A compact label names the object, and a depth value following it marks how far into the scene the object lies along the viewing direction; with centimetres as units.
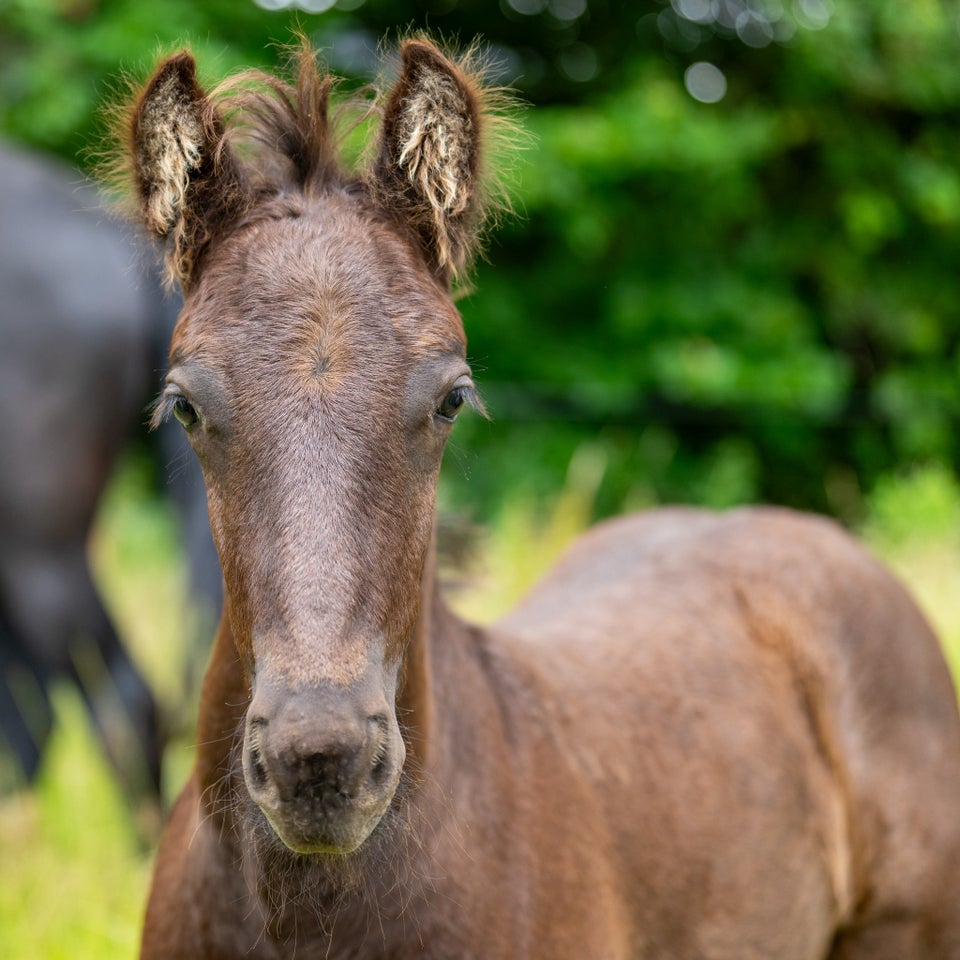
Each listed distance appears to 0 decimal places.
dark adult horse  576
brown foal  474
